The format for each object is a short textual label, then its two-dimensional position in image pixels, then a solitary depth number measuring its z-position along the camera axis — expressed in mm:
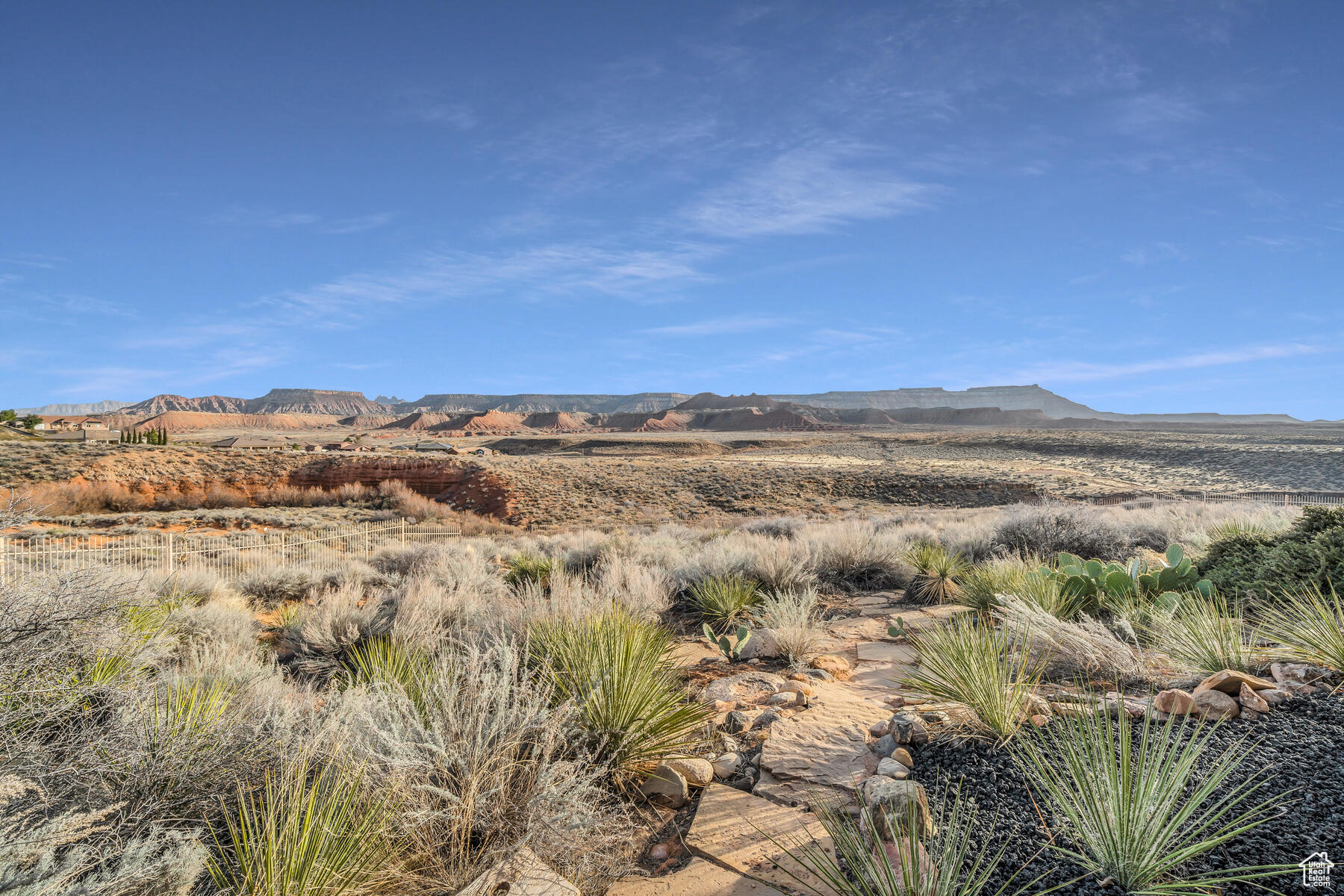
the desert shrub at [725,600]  7500
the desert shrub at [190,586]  7793
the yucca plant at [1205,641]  4324
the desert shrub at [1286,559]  6430
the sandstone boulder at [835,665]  5609
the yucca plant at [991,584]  6816
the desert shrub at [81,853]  2076
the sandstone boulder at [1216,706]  3457
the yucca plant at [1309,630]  4145
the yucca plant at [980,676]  3578
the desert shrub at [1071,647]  4555
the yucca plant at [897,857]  2346
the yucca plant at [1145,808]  2322
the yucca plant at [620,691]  3713
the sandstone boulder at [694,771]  3795
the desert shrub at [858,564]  9836
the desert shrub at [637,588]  6730
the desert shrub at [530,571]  9625
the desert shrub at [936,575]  8562
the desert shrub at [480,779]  2746
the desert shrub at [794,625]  5949
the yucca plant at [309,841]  2299
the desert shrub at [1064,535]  10047
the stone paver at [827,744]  3711
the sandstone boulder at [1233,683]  3715
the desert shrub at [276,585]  10242
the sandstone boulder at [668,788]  3629
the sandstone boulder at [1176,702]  3404
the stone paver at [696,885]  2818
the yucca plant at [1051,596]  6211
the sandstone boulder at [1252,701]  3490
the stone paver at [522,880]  2559
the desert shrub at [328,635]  6234
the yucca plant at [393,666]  3813
